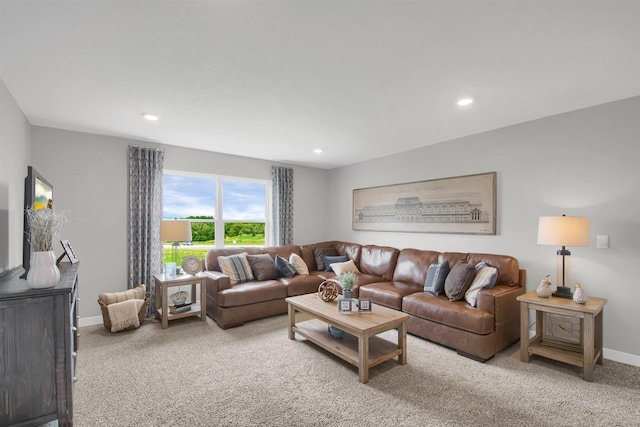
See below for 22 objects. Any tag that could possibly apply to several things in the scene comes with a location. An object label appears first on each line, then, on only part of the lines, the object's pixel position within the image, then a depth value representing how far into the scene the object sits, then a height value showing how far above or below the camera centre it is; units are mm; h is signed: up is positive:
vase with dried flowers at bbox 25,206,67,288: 1865 -211
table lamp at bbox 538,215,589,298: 2740 -192
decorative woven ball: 3293 -857
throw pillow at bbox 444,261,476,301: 3299 -743
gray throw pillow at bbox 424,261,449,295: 3573 -776
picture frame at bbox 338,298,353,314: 2930 -893
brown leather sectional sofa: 2963 -982
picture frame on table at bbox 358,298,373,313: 2938 -895
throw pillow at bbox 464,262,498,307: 3179 -740
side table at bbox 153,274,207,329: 3748 -1046
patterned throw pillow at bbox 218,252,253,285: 4316 -774
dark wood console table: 1816 -869
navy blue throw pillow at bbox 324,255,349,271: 5191 -792
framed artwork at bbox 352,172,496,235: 3855 +114
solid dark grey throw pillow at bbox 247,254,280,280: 4488 -800
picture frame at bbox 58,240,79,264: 2880 -357
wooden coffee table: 2512 -1134
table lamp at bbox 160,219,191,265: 3912 -211
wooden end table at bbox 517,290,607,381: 2512 -1087
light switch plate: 2912 -280
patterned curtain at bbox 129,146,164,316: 4117 -3
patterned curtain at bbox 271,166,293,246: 5559 +173
